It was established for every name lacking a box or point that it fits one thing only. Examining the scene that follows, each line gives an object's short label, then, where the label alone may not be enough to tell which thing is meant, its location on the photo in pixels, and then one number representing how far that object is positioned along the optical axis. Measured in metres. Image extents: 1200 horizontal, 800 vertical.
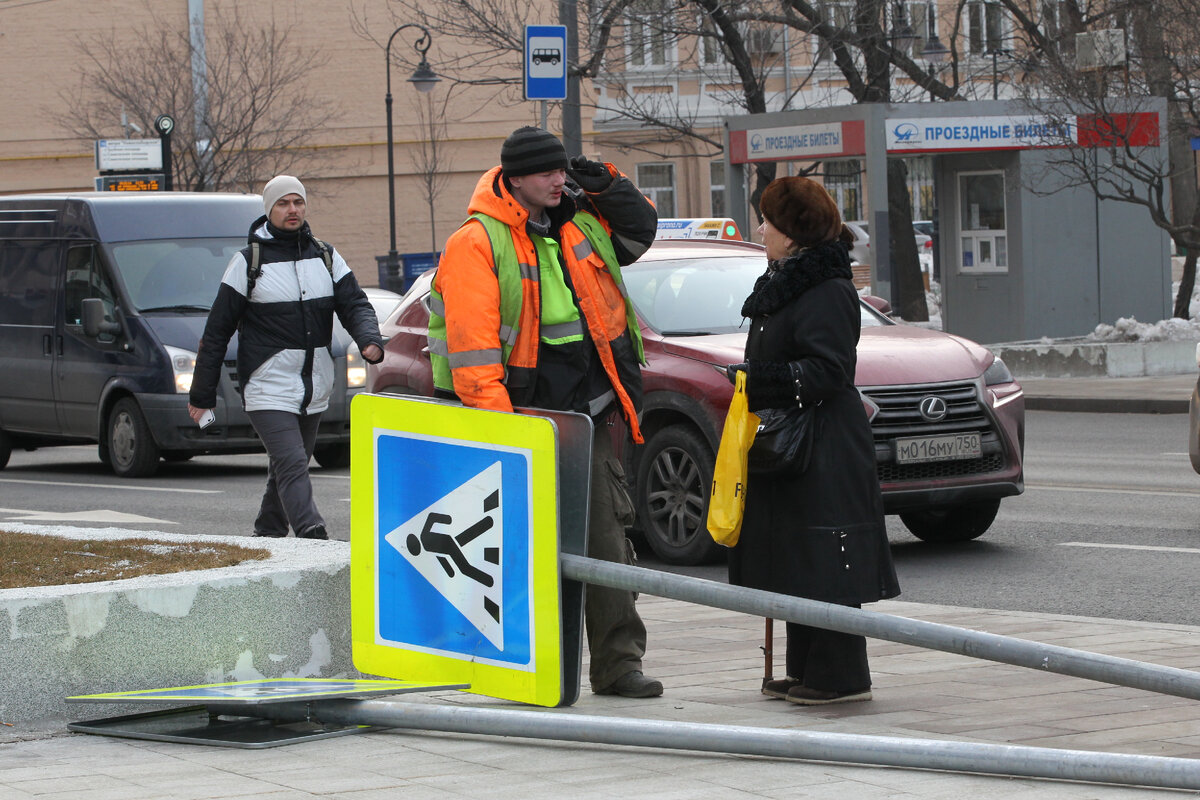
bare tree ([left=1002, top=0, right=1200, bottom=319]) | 43.59
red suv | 18.33
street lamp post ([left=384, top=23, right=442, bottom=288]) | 68.37
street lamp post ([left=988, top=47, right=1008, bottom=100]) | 57.21
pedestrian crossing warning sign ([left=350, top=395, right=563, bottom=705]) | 10.76
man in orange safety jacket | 11.44
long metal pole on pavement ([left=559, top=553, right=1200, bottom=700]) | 8.75
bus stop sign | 30.39
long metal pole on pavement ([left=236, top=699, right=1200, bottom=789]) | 8.35
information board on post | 52.19
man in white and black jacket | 16.41
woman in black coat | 11.43
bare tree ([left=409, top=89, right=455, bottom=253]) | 96.25
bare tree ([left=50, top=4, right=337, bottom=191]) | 81.06
